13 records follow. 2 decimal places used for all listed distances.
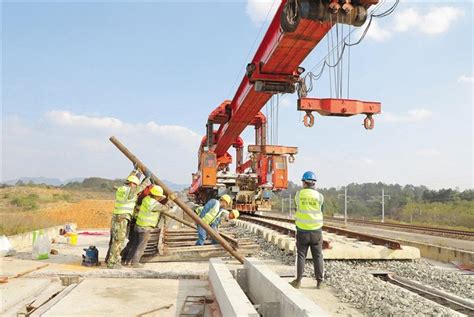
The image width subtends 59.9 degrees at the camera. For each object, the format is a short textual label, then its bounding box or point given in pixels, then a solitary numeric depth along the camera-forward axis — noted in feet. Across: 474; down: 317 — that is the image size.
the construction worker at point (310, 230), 17.69
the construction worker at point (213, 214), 28.58
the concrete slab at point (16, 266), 20.91
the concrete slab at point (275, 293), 10.38
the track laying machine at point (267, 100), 21.09
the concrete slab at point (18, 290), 14.88
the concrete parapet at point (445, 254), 29.68
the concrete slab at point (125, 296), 13.84
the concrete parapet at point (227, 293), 10.93
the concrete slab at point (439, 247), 30.53
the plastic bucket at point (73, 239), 35.51
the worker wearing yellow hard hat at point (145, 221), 23.72
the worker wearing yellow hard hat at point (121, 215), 23.12
